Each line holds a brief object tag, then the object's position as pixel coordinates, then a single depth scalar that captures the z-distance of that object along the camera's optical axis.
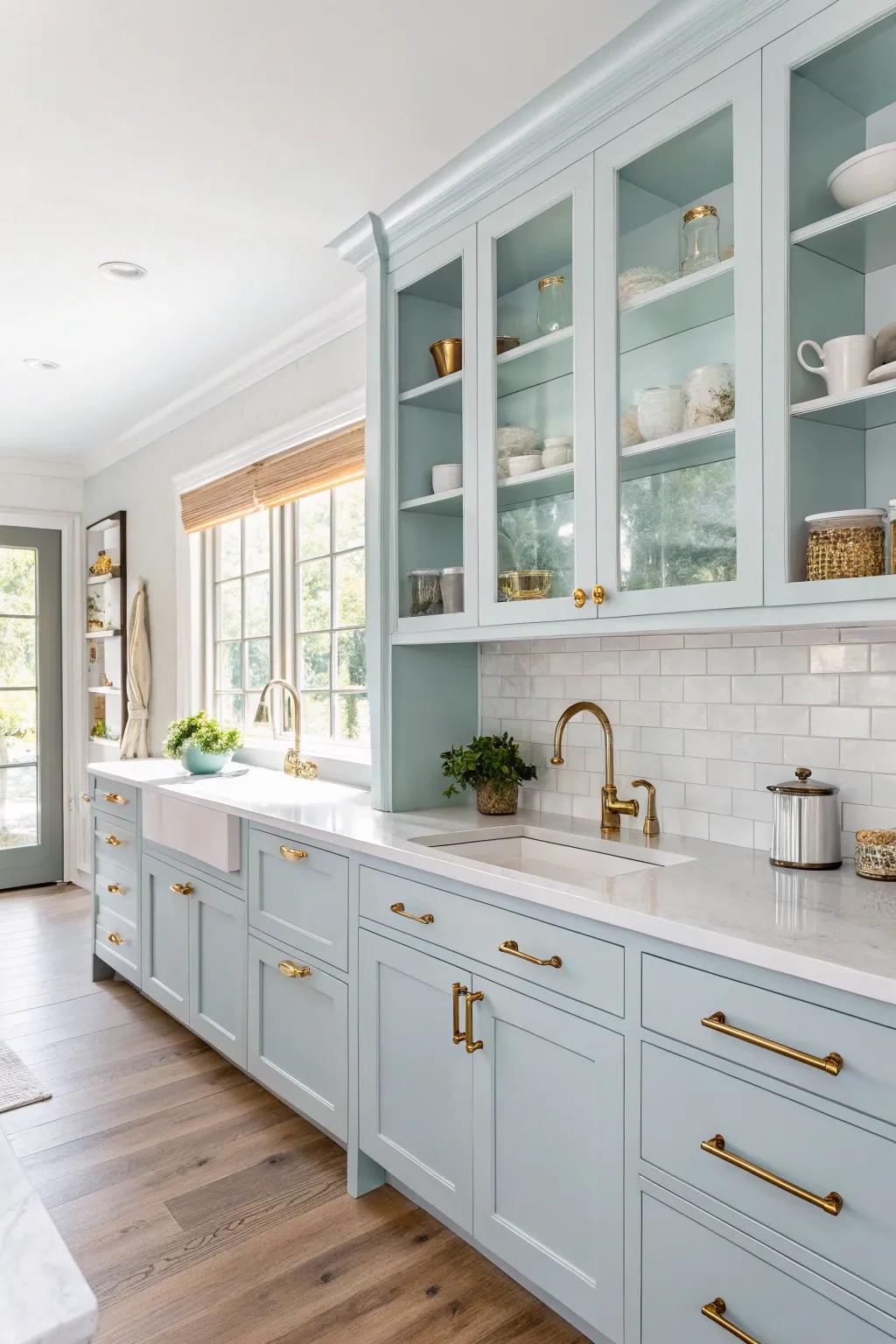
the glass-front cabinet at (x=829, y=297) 1.56
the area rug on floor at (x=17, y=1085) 2.79
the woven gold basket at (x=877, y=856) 1.68
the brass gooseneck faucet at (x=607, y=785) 2.27
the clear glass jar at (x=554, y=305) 2.13
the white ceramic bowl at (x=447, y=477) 2.51
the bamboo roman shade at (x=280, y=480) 3.24
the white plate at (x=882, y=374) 1.54
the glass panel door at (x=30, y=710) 5.53
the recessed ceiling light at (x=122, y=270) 2.93
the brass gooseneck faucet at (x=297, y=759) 3.45
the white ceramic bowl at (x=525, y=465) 2.21
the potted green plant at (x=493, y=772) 2.55
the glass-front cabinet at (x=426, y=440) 2.55
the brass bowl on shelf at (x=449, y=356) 2.49
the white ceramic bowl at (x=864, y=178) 1.54
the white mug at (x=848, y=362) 1.59
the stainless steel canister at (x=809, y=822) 1.79
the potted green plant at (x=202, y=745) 3.58
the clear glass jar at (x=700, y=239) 1.82
